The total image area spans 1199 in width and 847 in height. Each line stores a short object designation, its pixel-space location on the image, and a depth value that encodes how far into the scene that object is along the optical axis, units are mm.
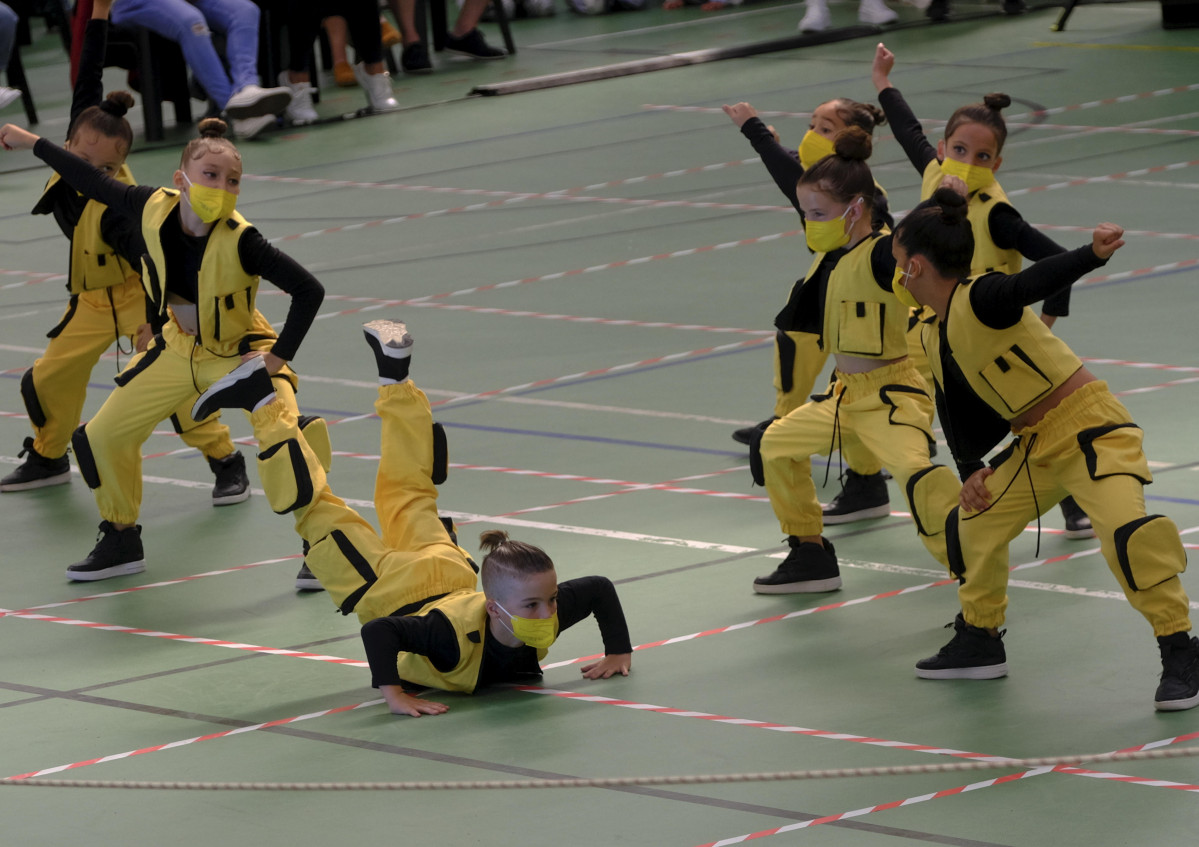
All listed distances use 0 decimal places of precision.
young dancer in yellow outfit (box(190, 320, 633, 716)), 12187
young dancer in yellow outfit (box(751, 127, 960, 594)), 14227
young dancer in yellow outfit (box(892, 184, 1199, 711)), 11352
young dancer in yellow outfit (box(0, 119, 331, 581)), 15180
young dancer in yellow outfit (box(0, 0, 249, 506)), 18047
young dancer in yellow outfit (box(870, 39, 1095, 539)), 14875
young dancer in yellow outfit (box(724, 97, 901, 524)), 16344
